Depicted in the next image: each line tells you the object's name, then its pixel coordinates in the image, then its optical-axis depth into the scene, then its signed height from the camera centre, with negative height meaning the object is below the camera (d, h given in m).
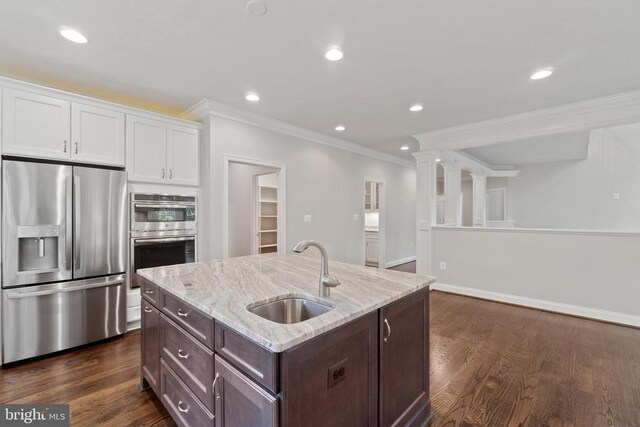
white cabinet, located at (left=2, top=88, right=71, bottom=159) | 2.34 +0.78
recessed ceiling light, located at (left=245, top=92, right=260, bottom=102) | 3.17 +1.35
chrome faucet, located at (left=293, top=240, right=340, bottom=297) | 1.40 -0.32
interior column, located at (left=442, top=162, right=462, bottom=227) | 5.22 +0.37
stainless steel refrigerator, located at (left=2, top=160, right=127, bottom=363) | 2.35 -0.38
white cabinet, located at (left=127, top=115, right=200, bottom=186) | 3.02 +0.71
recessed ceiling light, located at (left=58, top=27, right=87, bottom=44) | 2.03 +1.33
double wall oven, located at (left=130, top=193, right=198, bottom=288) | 3.04 -0.18
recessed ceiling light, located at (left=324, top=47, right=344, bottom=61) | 2.27 +1.32
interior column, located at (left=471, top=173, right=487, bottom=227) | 6.89 +0.34
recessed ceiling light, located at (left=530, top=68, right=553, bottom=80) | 2.61 +1.32
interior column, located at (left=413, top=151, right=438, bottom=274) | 4.69 +0.16
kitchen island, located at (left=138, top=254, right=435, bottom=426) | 1.03 -0.60
